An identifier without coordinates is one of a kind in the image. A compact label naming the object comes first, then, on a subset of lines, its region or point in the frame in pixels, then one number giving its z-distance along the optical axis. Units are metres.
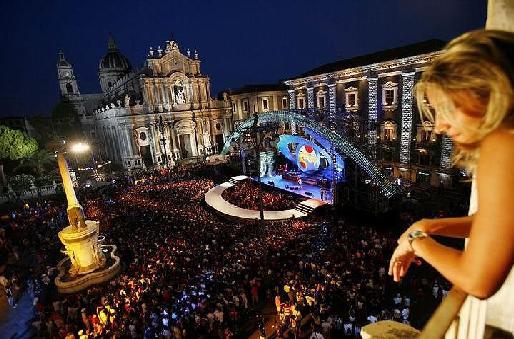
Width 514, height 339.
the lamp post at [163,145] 48.85
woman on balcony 1.07
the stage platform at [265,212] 23.58
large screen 31.75
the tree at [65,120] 65.75
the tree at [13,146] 41.56
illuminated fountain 15.40
